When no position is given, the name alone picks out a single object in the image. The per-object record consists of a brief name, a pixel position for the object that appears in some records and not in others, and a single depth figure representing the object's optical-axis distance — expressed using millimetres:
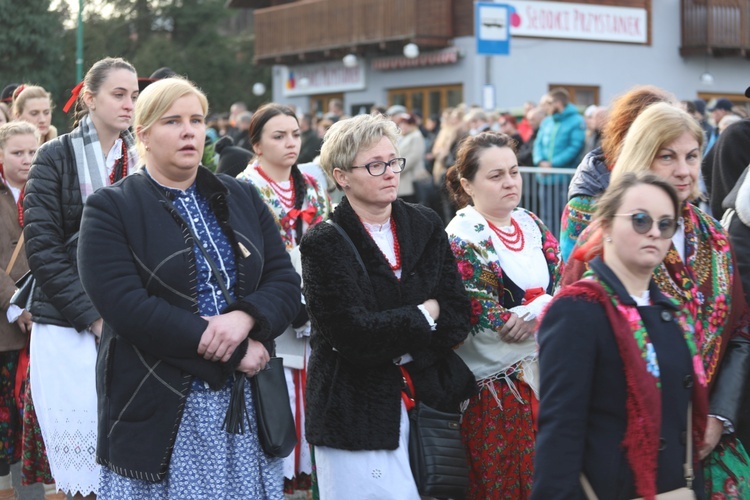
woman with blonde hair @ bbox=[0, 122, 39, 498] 6129
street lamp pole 24406
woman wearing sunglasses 3229
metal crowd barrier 13562
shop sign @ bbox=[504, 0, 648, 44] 28266
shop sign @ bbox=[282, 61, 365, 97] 32156
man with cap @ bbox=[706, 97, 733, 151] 14937
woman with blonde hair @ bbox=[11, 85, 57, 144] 8000
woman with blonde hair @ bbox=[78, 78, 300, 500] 3787
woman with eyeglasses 4266
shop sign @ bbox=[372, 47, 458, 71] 28422
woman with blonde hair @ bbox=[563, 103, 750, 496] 3881
